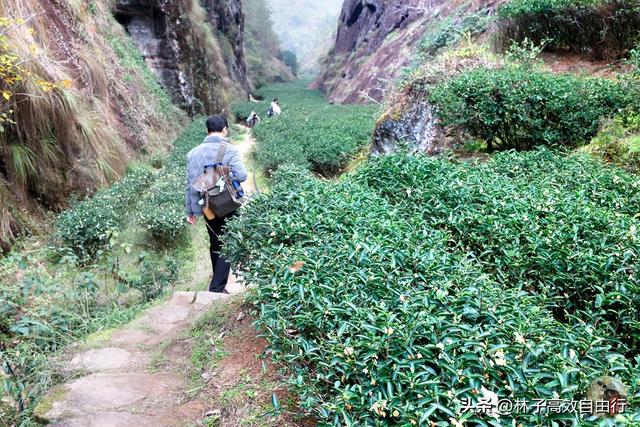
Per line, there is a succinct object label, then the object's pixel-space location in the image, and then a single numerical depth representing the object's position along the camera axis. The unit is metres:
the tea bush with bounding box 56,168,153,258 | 6.19
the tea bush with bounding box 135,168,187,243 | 6.97
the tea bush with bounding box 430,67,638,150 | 6.00
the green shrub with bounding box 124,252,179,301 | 5.32
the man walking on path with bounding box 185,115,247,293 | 4.96
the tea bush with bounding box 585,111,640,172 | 5.12
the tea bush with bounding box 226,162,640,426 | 1.88
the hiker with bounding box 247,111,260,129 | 20.75
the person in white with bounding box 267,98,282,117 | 21.66
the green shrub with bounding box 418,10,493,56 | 12.53
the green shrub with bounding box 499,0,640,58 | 7.66
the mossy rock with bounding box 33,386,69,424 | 2.49
